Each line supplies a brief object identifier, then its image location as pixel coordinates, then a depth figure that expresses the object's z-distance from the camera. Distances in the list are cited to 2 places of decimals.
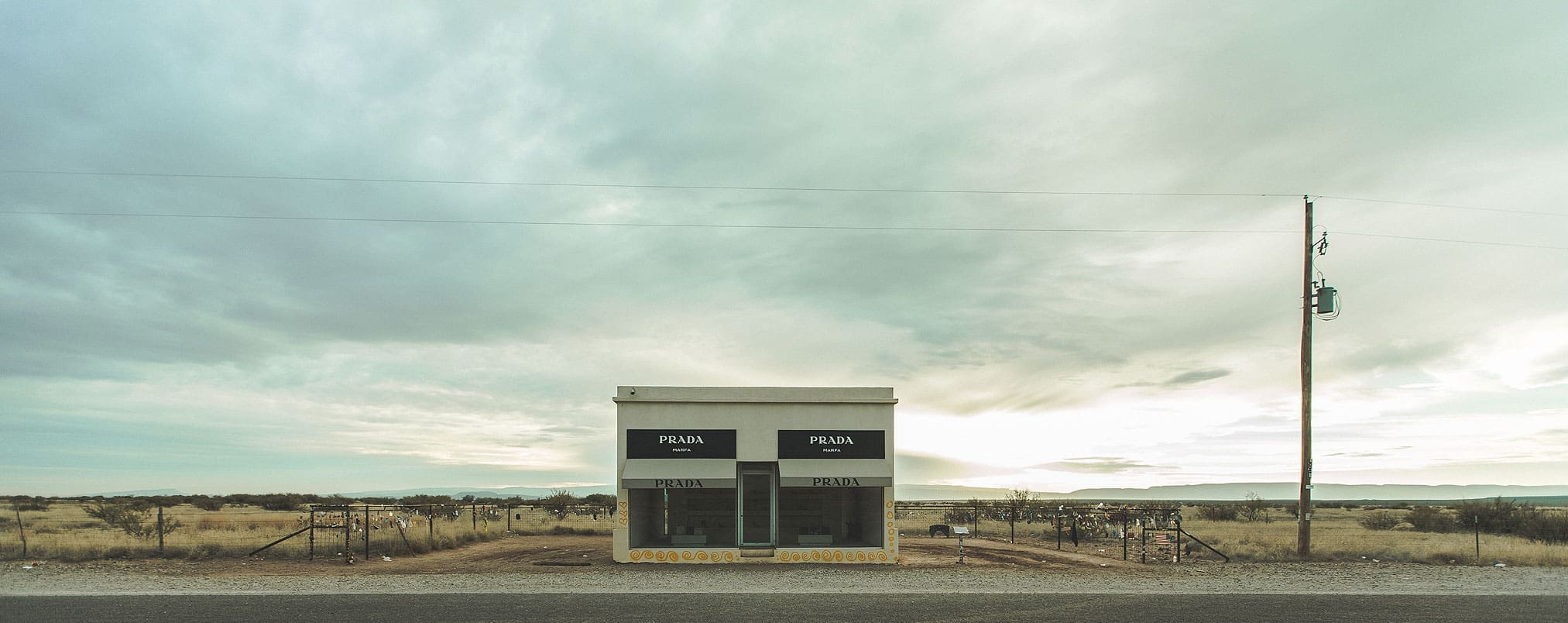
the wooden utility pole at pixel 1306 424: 24.34
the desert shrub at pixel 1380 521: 42.28
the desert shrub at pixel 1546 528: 31.88
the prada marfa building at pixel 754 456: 22.84
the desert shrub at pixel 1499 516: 34.78
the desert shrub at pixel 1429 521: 39.53
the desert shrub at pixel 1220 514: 49.84
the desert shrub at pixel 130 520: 28.56
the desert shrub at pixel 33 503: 61.00
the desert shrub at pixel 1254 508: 50.44
